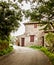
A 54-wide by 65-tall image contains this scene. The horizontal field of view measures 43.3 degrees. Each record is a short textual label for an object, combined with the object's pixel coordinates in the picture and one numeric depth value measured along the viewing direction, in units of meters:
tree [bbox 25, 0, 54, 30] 5.91
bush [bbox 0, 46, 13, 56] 7.45
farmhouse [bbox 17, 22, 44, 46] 15.51
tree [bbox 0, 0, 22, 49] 7.39
